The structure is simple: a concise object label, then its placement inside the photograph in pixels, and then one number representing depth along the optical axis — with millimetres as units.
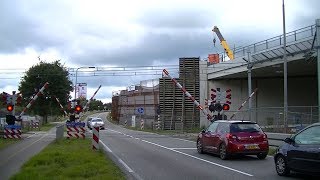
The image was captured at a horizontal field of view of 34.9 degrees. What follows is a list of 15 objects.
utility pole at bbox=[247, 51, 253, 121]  44406
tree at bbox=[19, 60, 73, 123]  73588
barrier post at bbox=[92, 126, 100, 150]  20953
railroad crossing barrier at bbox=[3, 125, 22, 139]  31906
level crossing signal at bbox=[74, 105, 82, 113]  32316
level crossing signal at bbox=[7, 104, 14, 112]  32281
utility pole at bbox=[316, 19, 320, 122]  32762
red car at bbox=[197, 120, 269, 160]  18891
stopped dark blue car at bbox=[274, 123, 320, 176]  12125
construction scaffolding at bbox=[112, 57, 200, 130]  59688
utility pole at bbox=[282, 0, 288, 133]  35219
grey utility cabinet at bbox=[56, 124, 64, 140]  30141
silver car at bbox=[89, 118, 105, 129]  56938
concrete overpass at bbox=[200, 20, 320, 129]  38344
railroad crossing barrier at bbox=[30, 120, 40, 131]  55128
